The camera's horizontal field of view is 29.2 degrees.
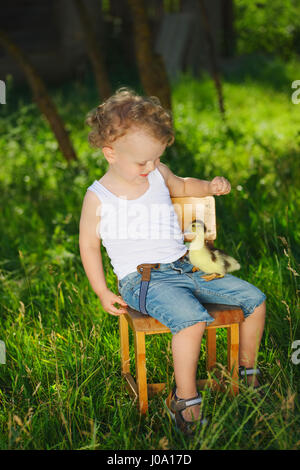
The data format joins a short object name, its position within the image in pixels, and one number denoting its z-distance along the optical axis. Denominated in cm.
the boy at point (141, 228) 236
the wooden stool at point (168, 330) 228
